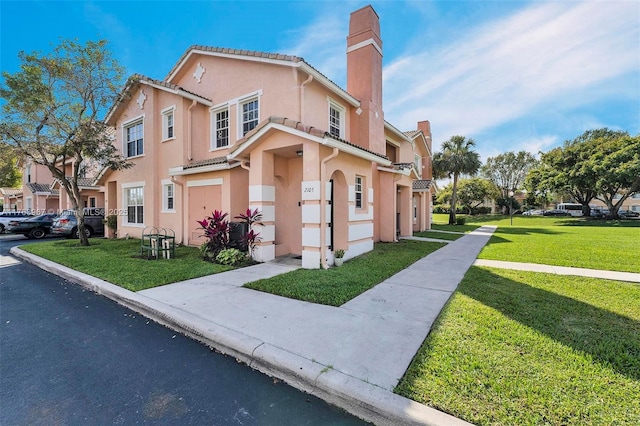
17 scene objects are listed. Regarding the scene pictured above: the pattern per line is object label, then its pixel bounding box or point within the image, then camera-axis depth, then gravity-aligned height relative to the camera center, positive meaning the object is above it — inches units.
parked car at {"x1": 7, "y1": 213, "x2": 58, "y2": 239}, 666.8 -41.6
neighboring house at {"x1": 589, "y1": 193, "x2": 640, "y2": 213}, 2317.8 +11.9
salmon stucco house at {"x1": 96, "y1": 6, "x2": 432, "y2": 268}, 332.8 +75.8
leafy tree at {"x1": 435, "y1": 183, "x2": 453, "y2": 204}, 2151.8 +80.4
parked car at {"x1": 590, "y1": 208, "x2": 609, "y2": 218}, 1817.3 -34.5
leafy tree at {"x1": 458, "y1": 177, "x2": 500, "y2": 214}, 1937.3 +104.4
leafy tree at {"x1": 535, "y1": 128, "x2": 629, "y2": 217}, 1123.9 +150.7
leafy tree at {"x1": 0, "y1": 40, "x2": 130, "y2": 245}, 447.5 +173.2
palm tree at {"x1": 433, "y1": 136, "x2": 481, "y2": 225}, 1132.5 +188.3
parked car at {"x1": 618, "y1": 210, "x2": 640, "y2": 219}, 1661.9 -52.5
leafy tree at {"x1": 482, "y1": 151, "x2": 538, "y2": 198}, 2112.5 +284.9
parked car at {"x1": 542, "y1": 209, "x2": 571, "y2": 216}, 2072.8 -52.2
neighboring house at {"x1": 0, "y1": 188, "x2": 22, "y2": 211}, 1357.0 +54.0
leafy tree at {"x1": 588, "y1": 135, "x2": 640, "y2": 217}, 986.9 +149.2
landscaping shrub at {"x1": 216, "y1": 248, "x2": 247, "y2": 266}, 334.6 -58.3
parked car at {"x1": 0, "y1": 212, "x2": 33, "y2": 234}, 808.3 -23.5
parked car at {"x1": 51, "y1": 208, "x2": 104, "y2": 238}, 647.8 -37.0
